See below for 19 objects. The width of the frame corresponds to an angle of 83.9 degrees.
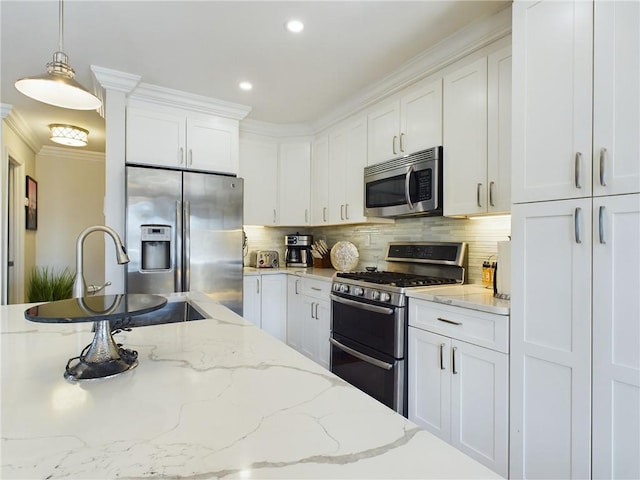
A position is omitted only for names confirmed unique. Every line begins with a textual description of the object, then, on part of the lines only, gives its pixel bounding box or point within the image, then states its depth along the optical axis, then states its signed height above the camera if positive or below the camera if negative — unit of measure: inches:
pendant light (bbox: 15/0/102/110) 52.5 +22.9
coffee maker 158.6 -5.3
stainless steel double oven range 84.0 -19.2
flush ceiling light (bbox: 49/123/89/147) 147.8 +43.6
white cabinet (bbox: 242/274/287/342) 134.2 -24.2
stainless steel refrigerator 106.7 +1.9
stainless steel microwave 92.9 +15.6
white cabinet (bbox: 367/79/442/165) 94.1 +33.7
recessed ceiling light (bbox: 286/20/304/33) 79.7 +48.6
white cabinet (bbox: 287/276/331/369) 118.9 -27.8
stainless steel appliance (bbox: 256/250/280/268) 154.1 -8.7
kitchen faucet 43.3 -2.4
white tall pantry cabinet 48.9 +0.0
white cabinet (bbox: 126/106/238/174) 112.7 +33.7
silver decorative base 33.0 -11.9
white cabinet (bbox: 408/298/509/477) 64.2 -27.8
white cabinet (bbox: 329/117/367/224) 122.1 +25.1
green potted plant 171.2 -23.4
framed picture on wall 168.2 +15.9
